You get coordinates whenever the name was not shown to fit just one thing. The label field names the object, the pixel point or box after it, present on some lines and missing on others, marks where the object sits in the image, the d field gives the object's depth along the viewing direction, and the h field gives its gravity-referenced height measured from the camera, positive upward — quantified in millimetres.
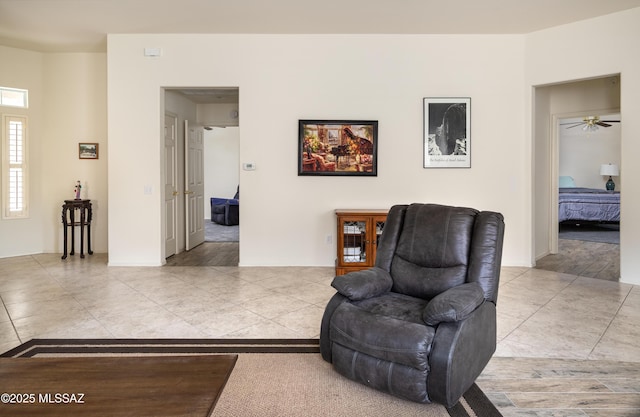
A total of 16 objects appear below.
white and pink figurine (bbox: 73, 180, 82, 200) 6141 +182
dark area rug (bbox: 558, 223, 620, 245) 7625 -723
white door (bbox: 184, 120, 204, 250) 6770 +287
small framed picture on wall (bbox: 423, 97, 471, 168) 5367 +911
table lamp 10359 +691
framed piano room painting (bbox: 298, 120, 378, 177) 5375 +713
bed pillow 10961 +460
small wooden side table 5996 -249
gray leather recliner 1978 -626
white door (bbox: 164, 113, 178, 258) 5965 +263
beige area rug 1989 -1043
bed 8672 -188
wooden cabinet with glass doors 4855 -479
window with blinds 6000 +519
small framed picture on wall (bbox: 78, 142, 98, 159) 6305 +806
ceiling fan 10026 +1966
